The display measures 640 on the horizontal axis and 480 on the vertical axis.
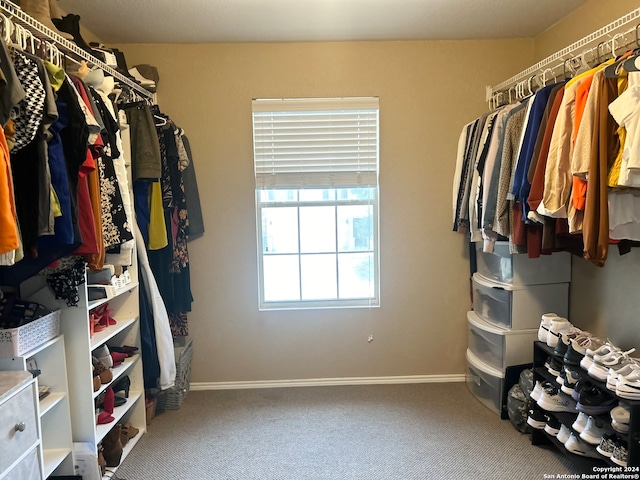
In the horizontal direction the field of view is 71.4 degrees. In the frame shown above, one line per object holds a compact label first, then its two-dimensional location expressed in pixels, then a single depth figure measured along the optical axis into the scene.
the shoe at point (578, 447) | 1.91
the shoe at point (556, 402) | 2.04
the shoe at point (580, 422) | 1.87
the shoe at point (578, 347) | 1.97
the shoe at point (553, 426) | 2.08
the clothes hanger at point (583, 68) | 1.89
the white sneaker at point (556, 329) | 2.15
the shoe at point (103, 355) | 2.14
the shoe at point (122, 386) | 2.29
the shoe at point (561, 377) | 2.01
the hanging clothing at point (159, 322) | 2.39
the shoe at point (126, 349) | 2.32
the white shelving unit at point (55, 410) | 1.83
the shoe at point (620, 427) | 1.66
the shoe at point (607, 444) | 1.73
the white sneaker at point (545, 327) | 2.21
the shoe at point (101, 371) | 2.06
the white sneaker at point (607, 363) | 1.79
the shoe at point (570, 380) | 1.94
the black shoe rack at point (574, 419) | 1.62
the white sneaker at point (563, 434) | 2.00
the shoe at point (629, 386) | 1.65
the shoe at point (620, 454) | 1.67
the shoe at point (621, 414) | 1.67
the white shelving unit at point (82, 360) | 1.85
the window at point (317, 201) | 2.88
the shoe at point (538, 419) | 2.19
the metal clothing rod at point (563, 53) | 1.70
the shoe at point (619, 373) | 1.71
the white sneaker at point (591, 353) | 1.86
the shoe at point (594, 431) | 1.81
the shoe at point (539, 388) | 2.14
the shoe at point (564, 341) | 2.07
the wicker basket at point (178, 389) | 2.73
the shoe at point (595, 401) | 1.80
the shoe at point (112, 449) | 2.11
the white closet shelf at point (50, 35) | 1.51
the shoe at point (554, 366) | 2.11
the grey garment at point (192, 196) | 2.78
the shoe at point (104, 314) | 2.21
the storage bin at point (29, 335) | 1.55
